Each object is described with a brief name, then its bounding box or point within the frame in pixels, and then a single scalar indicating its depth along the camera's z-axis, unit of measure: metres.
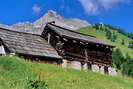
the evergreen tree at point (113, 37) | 164.43
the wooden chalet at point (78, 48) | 38.12
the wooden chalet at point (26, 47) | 32.22
